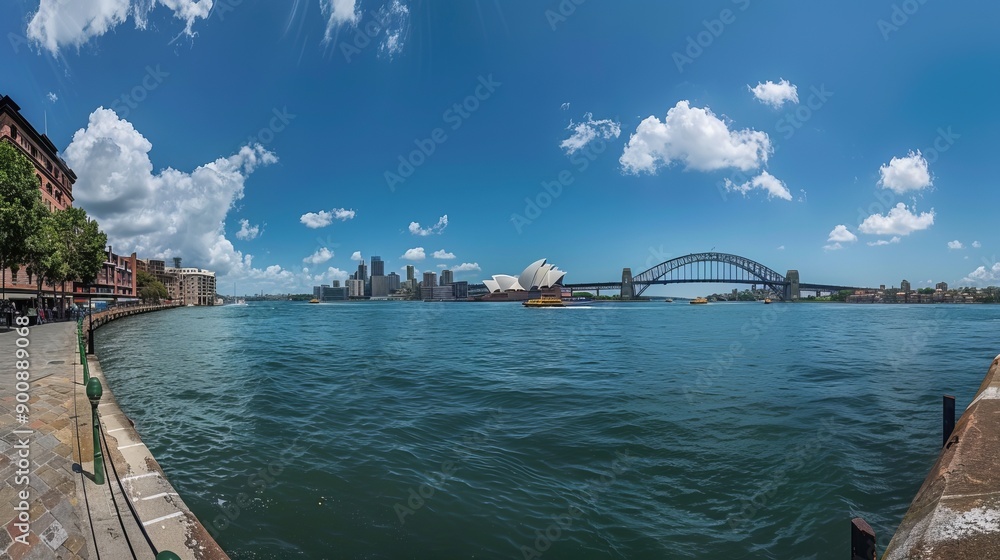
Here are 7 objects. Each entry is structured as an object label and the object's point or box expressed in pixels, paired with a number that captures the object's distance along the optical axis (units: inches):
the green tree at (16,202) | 815.7
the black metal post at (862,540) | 138.2
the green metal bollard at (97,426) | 194.4
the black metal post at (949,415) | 318.0
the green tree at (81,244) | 1521.5
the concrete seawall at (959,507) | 146.6
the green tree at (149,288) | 4500.5
